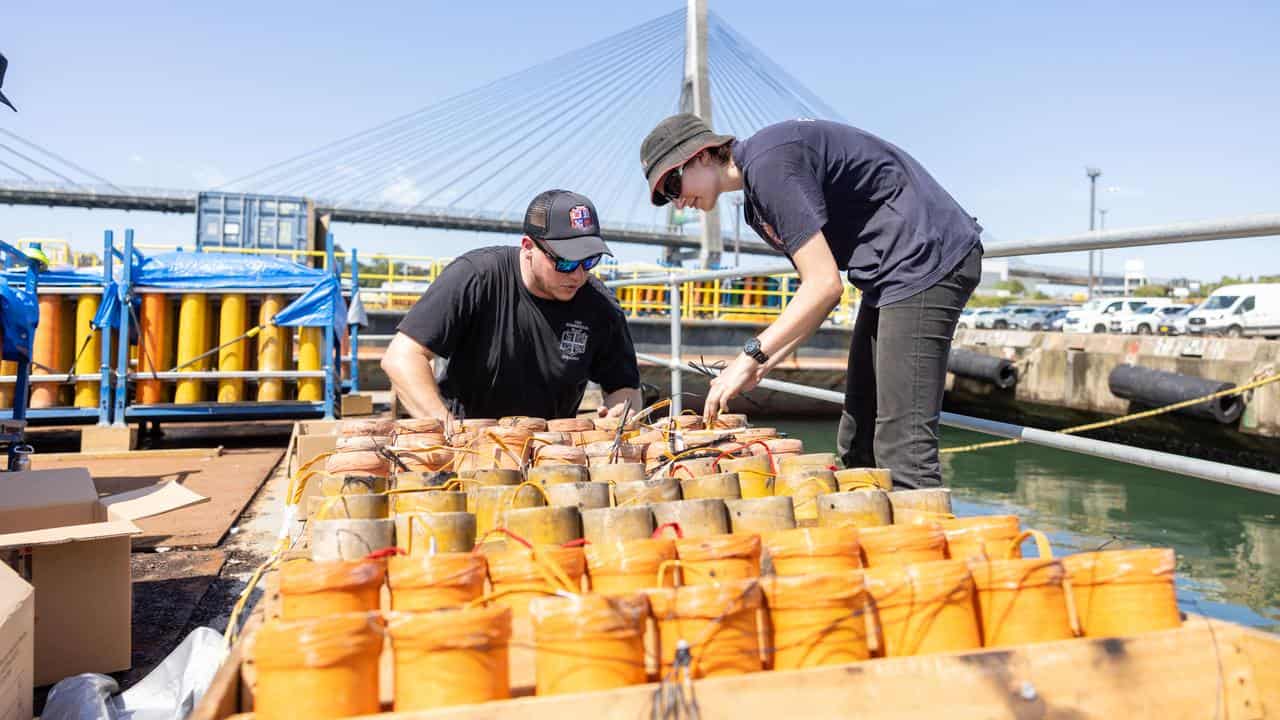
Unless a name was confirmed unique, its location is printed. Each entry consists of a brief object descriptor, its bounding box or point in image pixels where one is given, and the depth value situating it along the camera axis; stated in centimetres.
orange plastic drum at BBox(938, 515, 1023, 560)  166
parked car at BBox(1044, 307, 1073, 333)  3344
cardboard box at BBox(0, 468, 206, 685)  230
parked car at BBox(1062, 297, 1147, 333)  3109
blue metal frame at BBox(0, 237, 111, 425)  729
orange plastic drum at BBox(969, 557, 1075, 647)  145
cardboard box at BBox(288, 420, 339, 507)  374
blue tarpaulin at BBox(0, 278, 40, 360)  455
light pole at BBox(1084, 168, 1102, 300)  4619
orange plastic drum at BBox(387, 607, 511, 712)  124
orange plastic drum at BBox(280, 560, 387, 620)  139
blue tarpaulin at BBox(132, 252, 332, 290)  757
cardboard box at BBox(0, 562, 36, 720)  183
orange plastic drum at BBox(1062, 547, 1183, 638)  146
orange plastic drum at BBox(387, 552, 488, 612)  142
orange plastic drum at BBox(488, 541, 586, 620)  148
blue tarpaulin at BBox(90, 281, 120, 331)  721
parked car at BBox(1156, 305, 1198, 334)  2704
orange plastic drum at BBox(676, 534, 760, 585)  153
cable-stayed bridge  5909
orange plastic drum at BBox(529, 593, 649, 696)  128
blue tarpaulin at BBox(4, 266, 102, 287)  744
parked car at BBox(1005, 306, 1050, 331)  3469
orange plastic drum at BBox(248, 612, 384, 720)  121
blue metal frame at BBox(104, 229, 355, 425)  735
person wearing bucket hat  222
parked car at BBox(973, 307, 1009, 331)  3616
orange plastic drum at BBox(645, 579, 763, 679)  133
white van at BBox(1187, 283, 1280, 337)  2353
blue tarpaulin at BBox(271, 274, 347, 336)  768
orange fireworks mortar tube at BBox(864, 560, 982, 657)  142
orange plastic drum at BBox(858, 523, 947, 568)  160
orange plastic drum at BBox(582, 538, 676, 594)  150
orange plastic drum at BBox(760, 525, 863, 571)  156
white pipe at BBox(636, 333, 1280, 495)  204
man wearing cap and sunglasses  323
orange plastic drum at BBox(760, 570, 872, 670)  138
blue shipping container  2053
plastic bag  194
